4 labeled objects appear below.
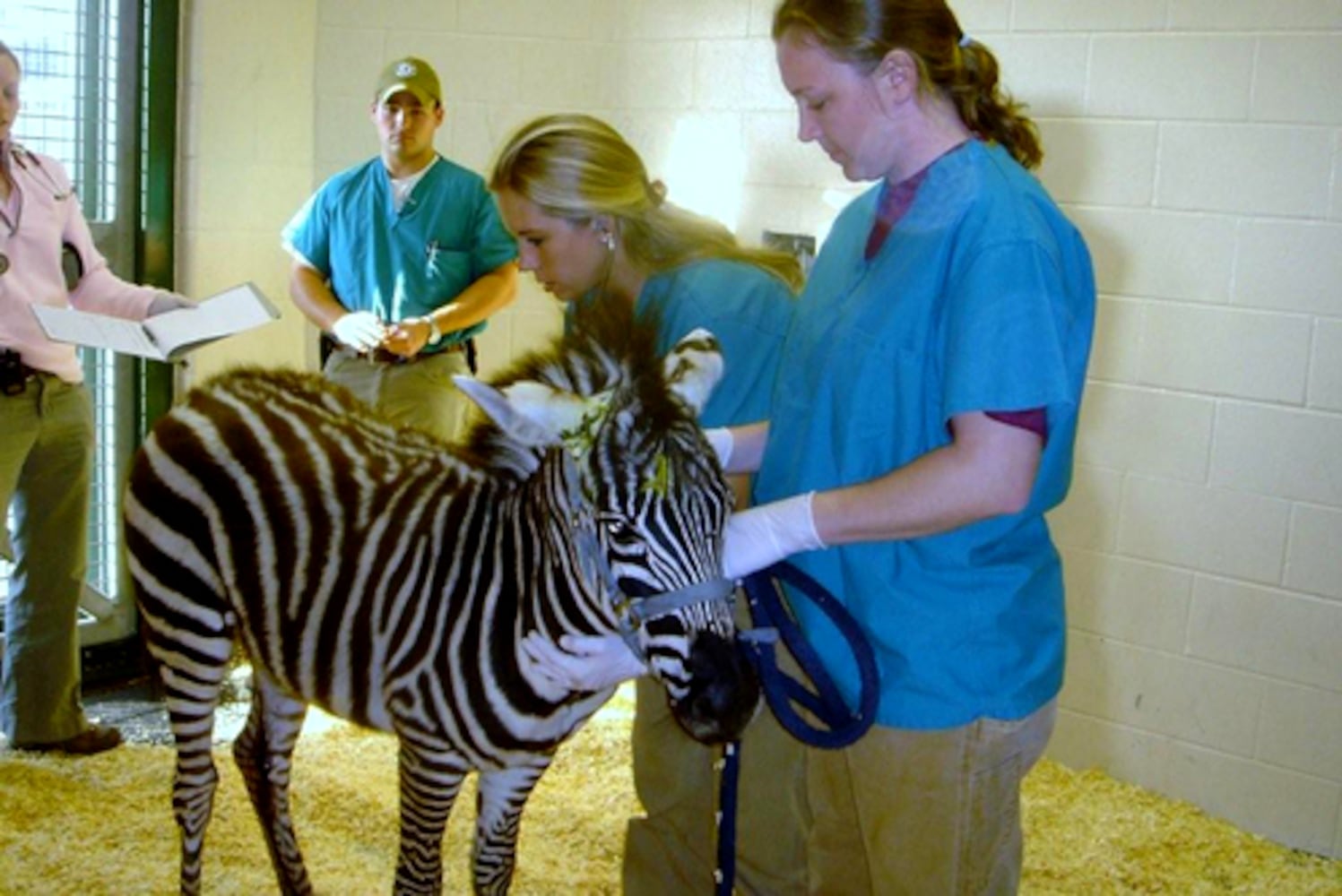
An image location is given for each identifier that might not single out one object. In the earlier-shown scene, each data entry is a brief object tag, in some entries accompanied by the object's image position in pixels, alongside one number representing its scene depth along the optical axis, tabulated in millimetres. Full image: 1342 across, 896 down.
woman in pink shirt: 3646
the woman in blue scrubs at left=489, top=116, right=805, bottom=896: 2490
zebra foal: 2025
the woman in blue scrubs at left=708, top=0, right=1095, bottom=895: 1729
